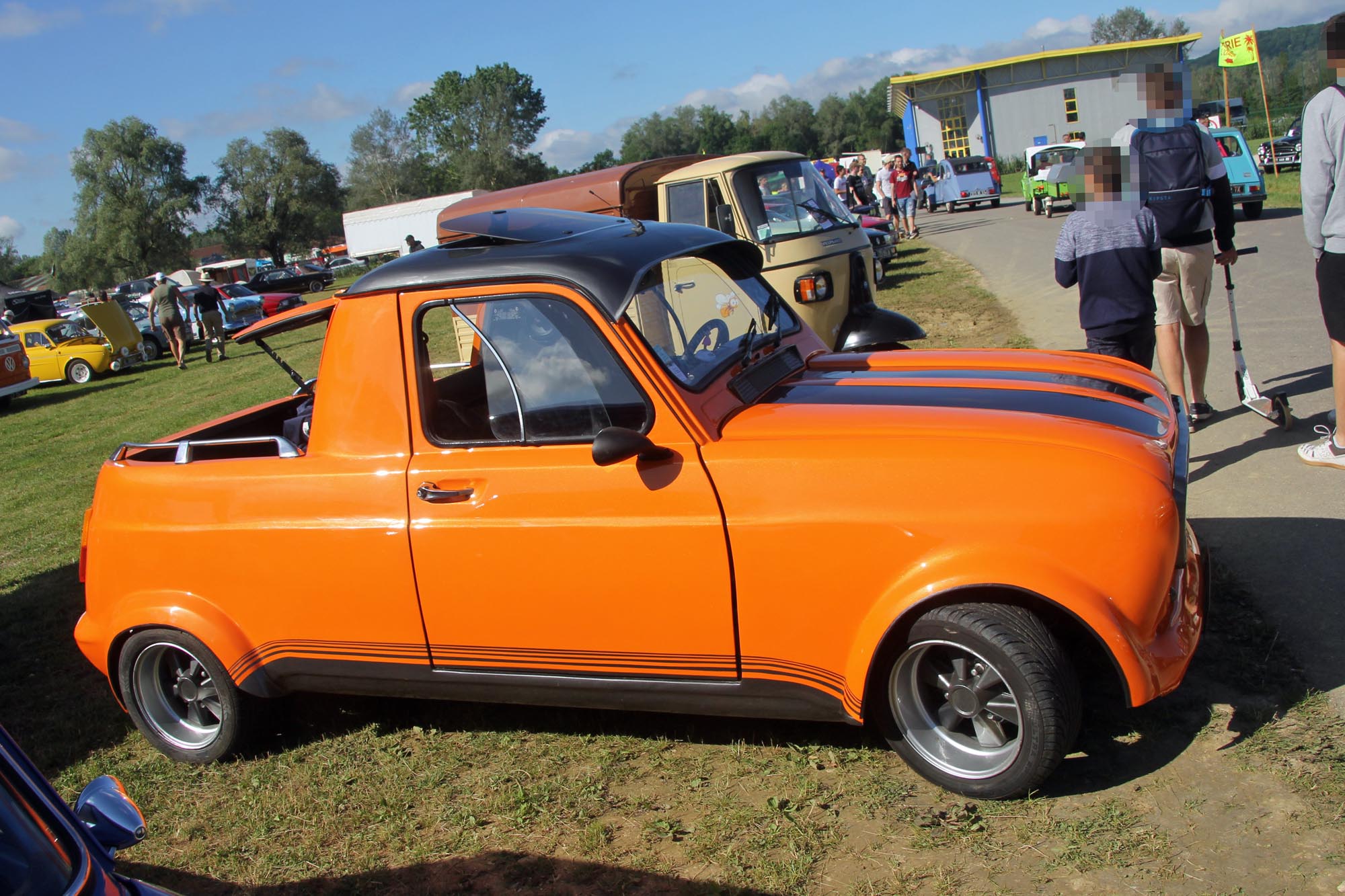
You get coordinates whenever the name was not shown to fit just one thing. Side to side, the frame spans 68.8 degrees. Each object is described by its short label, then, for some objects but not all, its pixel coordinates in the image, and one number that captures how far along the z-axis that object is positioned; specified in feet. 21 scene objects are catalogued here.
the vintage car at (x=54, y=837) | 5.53
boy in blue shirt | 16.90
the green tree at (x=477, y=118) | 334.44
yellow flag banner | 82.43
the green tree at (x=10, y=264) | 383.04
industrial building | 171.22
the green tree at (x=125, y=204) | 234.17
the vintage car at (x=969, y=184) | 104.83
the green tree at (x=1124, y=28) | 354.95
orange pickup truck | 9.77
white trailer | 153.89
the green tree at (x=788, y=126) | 383.65
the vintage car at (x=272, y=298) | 106.83
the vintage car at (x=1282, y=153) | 88.48
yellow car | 71.97
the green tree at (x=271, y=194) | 262.26
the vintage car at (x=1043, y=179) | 81.97
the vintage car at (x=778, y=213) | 30.99
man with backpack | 18.34
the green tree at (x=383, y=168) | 309.63
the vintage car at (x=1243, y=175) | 55.62
